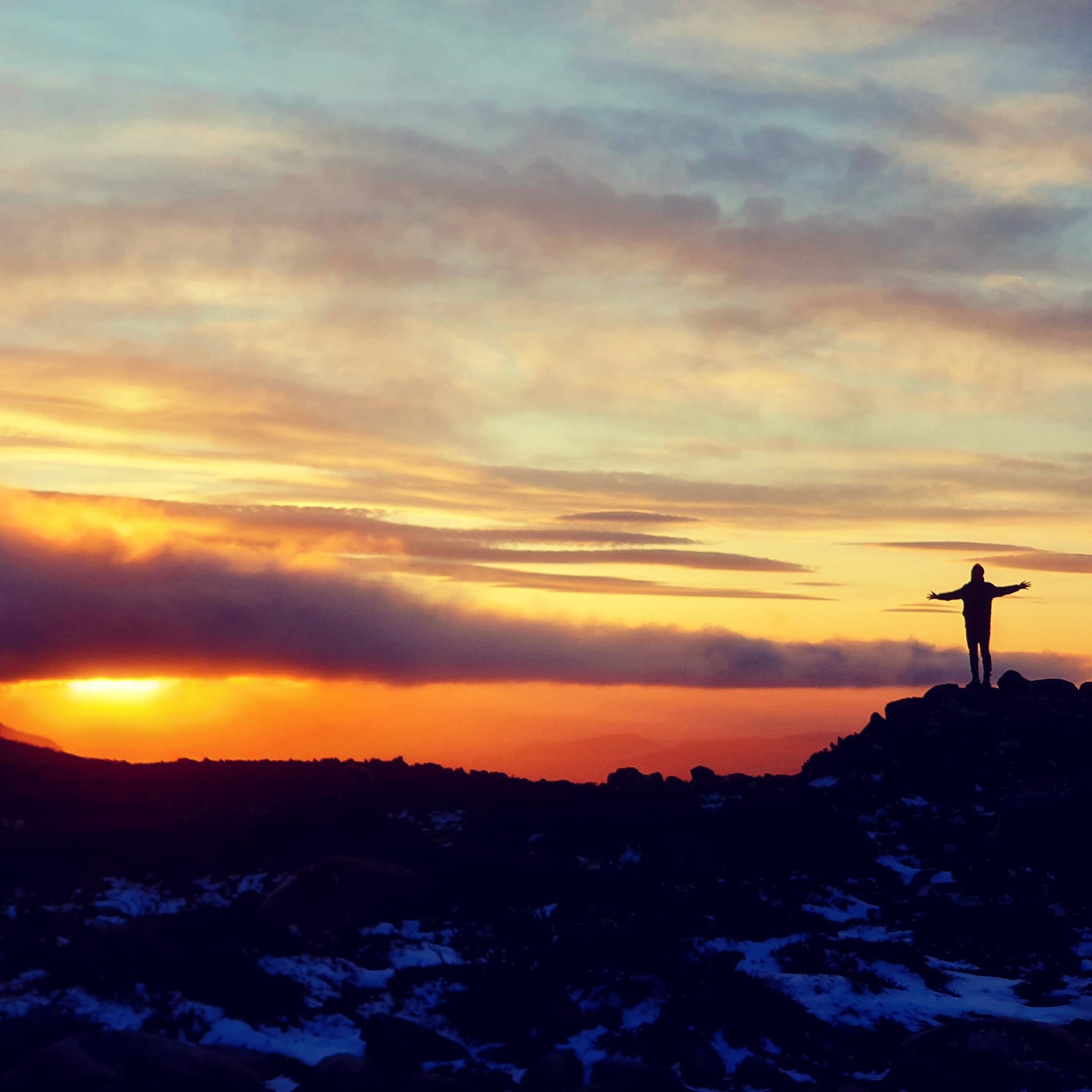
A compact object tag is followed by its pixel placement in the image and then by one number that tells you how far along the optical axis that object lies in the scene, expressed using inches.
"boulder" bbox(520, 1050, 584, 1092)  666.8
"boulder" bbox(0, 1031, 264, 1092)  610.2
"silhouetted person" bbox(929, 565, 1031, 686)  1300.4
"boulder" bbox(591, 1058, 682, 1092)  653.3
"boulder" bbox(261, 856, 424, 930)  864.9
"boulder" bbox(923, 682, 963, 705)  1428.4
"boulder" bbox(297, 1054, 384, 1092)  642.8
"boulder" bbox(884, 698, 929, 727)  1419.8
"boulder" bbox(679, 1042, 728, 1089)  684.7
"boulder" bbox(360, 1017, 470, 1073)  690.8
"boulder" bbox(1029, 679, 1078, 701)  1438.2
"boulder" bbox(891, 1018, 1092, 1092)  644.1
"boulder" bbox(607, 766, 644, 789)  1298.0
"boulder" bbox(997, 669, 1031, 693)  1455.5
